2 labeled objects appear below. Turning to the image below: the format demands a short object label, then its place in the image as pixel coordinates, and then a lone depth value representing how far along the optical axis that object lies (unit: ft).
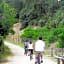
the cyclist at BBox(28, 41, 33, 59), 62.23
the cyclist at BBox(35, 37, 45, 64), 46.88
